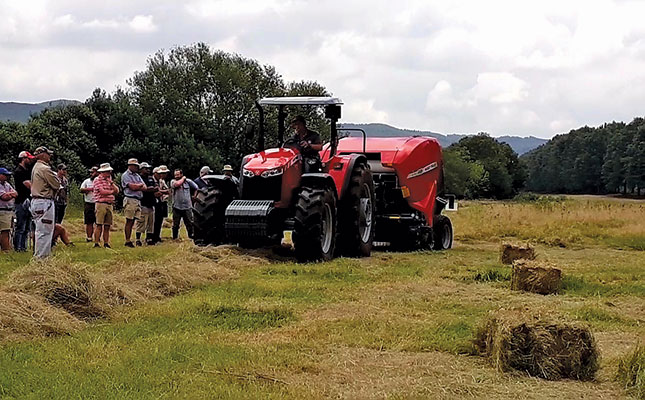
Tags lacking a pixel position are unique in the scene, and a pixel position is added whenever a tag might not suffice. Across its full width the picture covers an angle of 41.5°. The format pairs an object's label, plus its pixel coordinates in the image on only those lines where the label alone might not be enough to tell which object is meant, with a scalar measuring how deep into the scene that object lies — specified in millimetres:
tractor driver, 13898
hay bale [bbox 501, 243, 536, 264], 14297
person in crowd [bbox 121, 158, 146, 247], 16000
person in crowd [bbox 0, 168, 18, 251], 14125
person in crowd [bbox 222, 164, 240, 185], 16575
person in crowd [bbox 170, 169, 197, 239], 17781
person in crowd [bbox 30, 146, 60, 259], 12000
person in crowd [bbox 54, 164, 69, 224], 16453
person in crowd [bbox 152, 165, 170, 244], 16962
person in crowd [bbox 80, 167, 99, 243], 17156
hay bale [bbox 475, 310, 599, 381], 6523
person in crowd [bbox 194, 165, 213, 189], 18266
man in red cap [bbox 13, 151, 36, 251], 14328
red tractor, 12719
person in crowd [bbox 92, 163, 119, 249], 15602
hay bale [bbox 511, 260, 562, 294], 10977
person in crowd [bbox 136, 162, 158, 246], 16609
